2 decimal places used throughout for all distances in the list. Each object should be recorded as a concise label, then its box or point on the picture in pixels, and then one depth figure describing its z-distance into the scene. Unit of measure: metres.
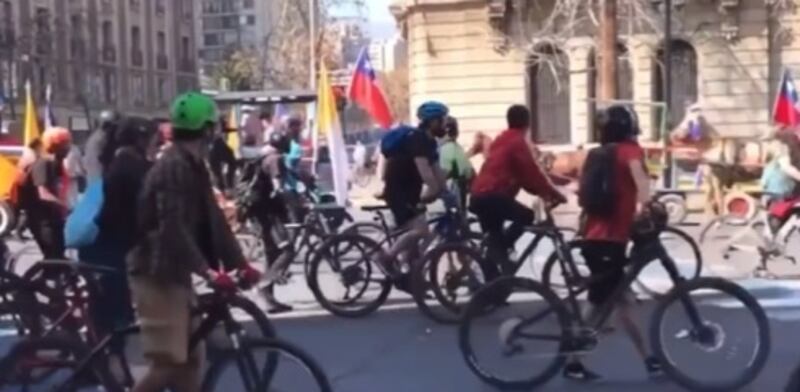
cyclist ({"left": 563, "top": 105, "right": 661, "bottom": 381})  9.35
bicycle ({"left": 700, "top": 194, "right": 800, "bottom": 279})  15.59
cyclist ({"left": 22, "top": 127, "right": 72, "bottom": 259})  12.72
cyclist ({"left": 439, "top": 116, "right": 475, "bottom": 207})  14.73
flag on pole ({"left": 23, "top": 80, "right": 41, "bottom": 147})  25.96
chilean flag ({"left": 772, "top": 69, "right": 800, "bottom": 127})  27.17
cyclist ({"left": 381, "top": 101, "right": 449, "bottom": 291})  12.71
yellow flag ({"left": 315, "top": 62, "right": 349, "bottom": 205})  21.31
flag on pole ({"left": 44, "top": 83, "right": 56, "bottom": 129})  33.73
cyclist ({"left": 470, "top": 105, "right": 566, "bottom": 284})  11.59
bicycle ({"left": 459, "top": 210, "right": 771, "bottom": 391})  9.23
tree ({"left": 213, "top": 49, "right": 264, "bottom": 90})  85.00
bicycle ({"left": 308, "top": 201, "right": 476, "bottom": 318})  12.81
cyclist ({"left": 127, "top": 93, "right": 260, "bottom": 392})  7.07
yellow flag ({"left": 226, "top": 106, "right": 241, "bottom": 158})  29.01
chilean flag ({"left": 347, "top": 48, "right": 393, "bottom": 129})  27.42
